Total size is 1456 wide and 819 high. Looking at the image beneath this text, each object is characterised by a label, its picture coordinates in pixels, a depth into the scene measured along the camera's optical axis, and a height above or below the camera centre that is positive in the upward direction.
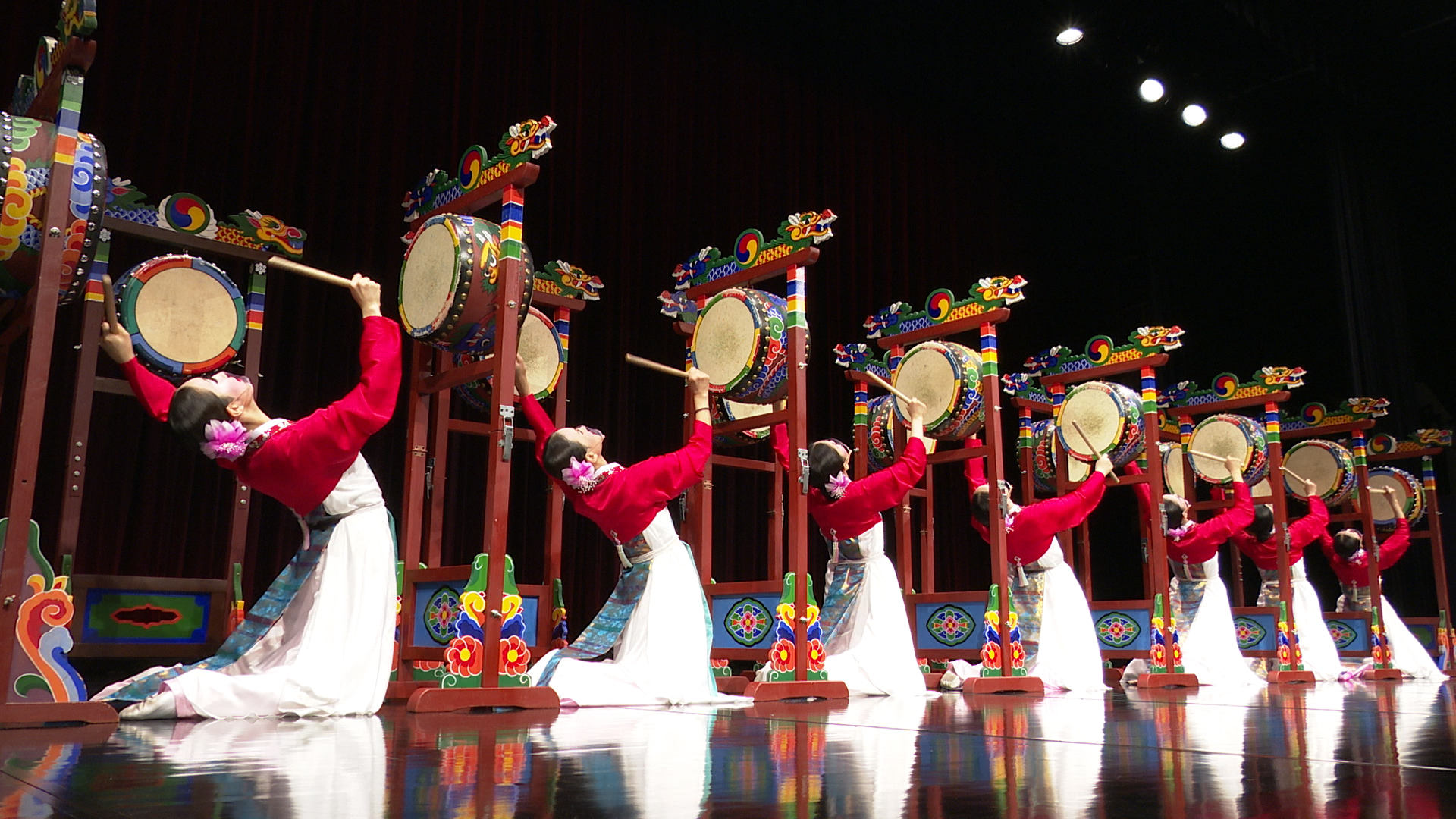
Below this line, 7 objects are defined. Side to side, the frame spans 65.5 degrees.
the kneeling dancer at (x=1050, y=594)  5.50 +0.23
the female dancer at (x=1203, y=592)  6.43 +0.29
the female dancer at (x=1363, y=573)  7.88 +0.52
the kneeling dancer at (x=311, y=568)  2.96 +0.19
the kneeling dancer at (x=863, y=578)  4.70 +0.26
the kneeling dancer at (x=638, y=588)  3.78 +0.18
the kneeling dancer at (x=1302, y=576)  7.25 +0.44
